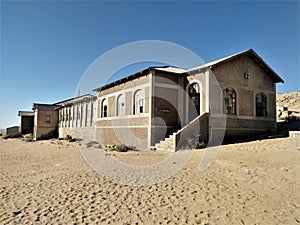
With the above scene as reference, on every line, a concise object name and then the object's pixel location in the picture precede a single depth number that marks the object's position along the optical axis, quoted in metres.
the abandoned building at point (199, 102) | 15.00
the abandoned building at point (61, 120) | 25.86
